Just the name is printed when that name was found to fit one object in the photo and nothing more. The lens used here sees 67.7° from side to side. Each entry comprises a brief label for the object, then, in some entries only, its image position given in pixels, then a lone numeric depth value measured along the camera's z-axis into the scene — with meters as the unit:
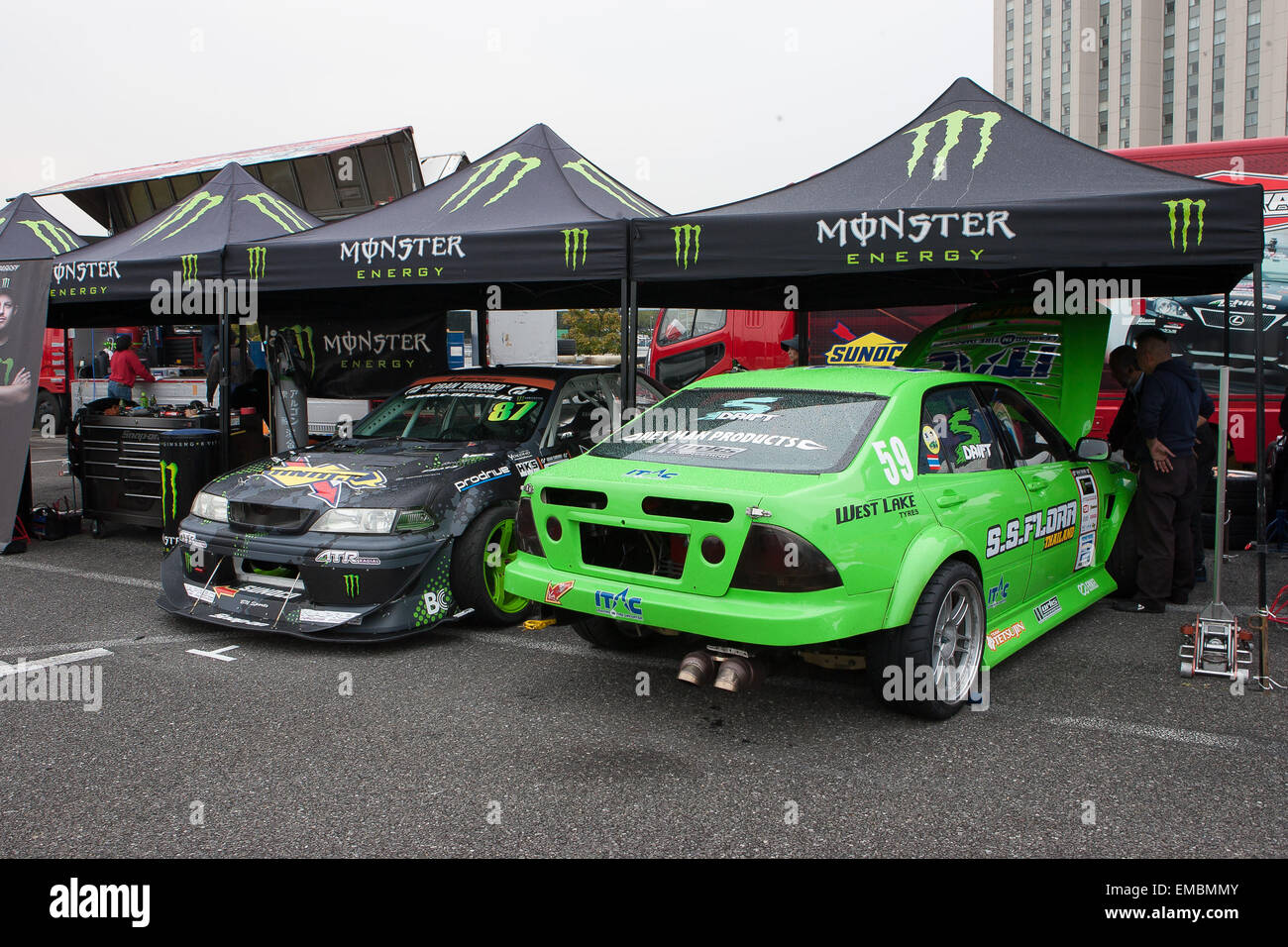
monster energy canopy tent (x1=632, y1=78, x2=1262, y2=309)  4.71
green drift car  3.41
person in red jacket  12.26
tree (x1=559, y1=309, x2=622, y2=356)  42.69
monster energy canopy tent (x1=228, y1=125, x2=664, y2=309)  5.87
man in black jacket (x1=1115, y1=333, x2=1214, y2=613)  5.38
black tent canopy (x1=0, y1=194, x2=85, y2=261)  10.16
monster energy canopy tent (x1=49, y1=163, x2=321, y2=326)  7.20
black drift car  4.70
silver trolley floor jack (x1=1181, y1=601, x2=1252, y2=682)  4.35
